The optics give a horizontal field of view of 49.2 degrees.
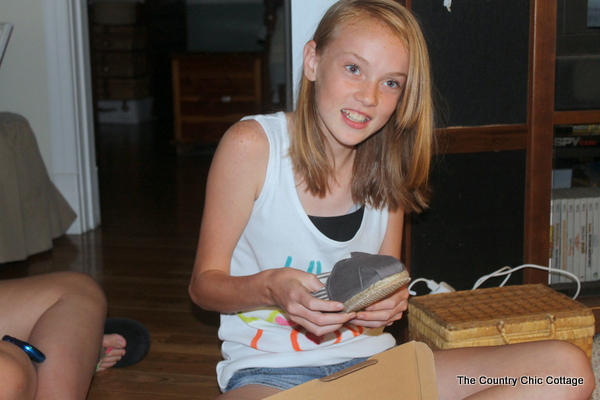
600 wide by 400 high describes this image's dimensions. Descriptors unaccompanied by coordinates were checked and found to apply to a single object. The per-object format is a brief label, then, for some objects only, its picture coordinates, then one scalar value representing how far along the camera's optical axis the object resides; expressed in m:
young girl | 1.02
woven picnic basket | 1.27
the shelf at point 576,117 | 1.58
